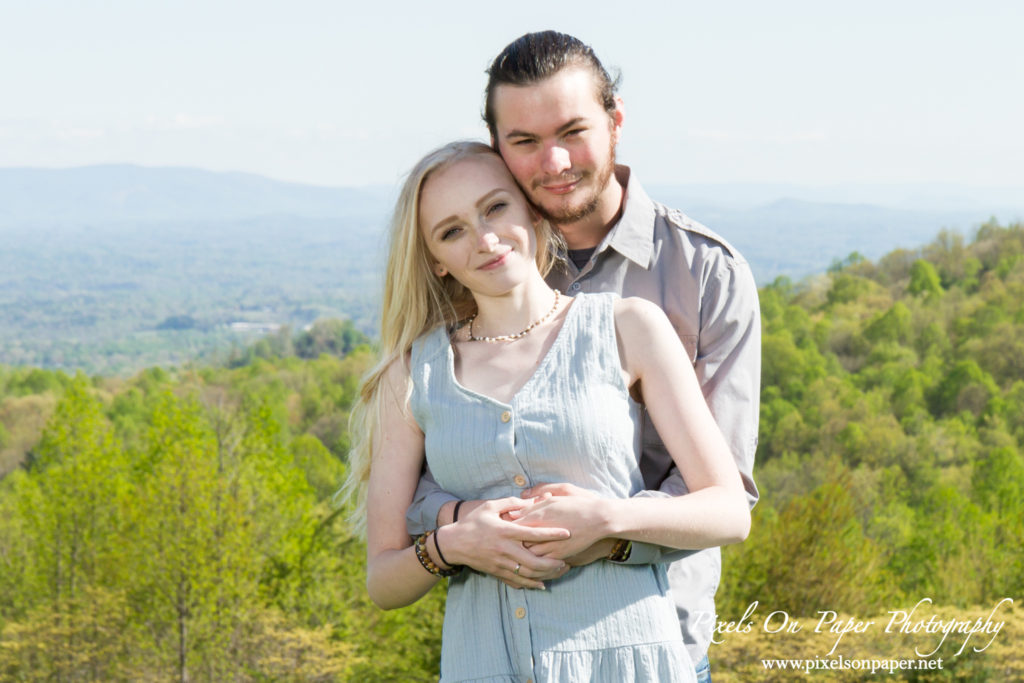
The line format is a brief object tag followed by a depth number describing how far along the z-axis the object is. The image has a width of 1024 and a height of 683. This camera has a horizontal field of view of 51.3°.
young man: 2.65
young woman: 2.35
